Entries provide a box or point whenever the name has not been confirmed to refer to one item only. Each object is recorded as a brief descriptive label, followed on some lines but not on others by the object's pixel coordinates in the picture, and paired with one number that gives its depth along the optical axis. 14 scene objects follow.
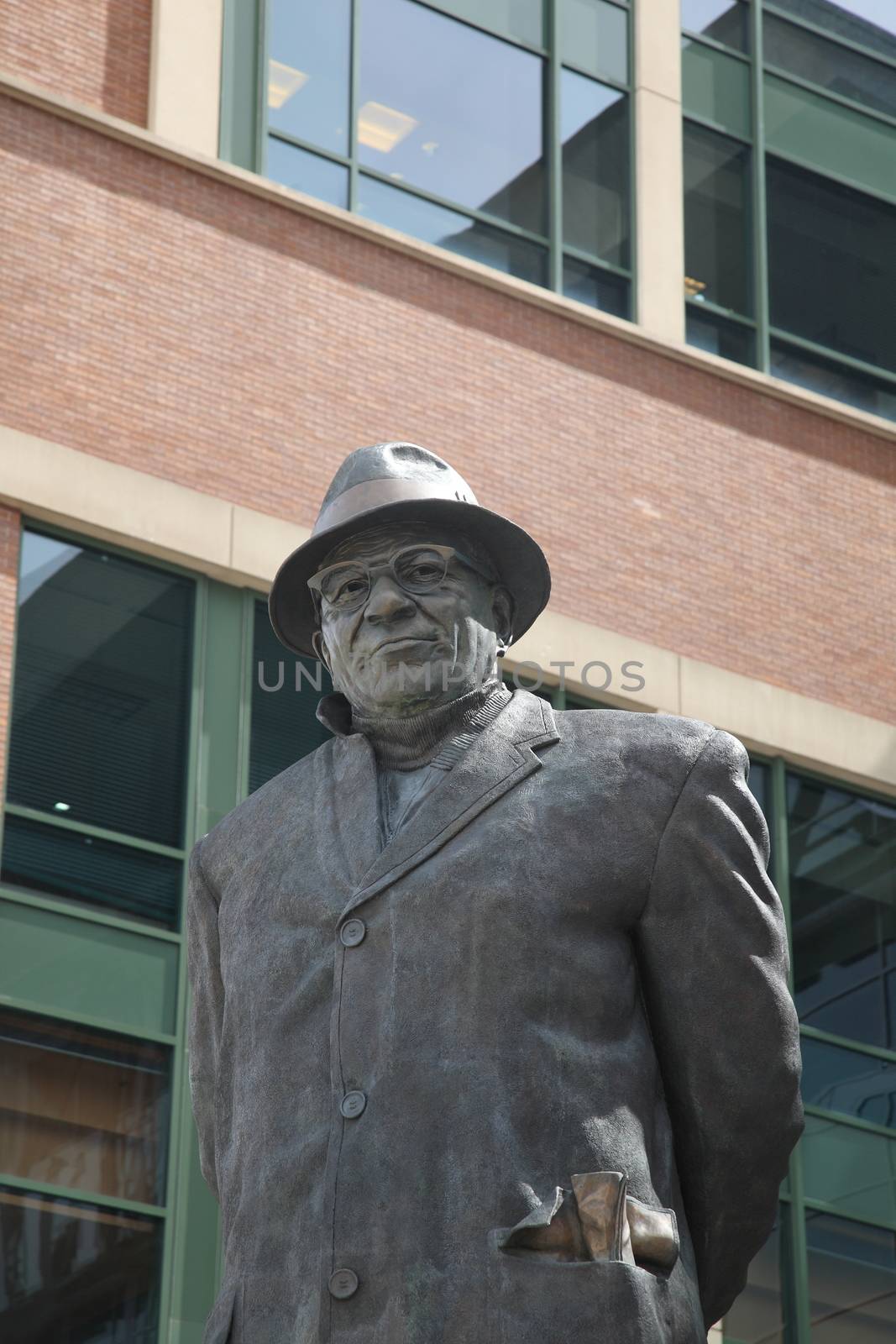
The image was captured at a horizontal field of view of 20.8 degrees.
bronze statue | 4.50
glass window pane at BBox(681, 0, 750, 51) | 21.36
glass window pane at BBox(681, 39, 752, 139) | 21.12
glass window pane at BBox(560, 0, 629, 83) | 20.48
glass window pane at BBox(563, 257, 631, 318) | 19.67
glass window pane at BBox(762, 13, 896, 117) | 21.98
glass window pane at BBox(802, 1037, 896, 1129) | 17.89
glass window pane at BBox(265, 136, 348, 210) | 18.34
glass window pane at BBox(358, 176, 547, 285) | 18.95
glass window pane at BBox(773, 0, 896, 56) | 22.27
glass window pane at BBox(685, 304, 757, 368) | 20.27
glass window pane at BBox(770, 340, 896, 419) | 20.83
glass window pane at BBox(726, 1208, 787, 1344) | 16.94
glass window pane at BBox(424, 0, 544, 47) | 20.14
